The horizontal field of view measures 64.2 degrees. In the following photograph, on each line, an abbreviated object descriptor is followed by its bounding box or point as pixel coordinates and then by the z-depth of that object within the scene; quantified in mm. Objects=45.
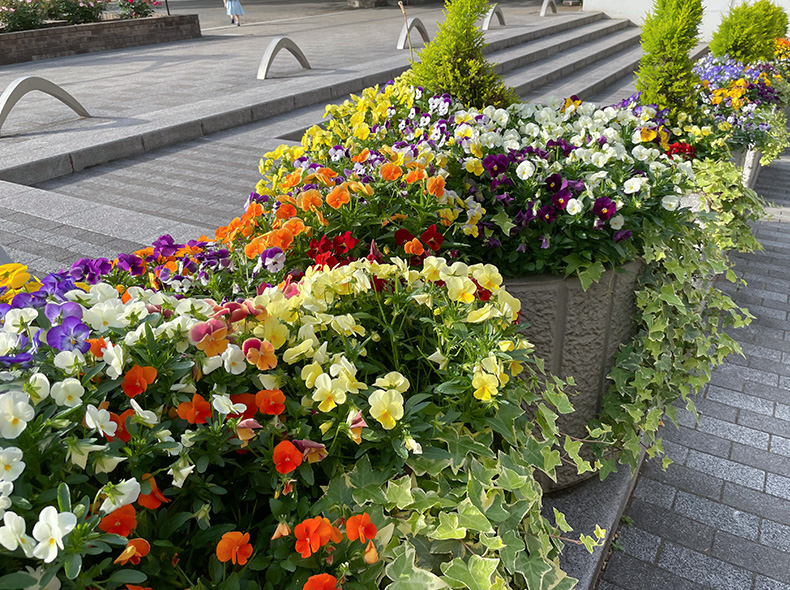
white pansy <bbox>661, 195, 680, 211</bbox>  2425
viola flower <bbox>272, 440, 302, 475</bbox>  1166
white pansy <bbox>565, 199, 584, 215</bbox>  2316
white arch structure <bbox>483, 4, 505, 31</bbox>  14550
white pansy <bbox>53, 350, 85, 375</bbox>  1158
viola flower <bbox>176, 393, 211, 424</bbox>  1184
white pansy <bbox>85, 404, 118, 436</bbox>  1053
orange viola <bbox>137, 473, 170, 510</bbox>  1095
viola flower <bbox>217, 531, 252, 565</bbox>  1062
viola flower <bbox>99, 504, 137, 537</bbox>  1017
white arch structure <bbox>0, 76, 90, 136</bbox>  6469
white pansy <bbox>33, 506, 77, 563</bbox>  878
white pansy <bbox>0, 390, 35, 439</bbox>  1020
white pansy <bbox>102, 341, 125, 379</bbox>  1166
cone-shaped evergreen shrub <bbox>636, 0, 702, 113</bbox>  4836
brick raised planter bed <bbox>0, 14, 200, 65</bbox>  12164
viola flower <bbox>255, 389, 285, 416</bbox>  1239
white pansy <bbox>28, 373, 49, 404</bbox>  1103
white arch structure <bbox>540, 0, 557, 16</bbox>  17625
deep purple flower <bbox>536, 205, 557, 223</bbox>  2369
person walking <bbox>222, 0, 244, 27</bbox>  16875
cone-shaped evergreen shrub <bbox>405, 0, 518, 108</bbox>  3602
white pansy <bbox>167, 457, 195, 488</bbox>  1087
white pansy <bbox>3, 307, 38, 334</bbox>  1238
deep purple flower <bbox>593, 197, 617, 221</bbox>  2320
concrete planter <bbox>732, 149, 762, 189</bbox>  6793
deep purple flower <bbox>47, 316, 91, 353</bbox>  1210
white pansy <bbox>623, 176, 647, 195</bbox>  2428
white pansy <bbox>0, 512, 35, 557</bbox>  870
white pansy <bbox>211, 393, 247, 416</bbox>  1146
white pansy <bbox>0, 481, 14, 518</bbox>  925
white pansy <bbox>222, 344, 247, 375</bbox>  1259
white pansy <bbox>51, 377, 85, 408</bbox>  1104
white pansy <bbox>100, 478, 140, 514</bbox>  979
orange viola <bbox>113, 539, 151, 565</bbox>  985
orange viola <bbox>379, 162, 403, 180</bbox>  2189
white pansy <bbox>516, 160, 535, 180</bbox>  2451
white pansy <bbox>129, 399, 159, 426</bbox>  1104
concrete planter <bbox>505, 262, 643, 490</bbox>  2373
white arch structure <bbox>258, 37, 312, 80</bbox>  9391
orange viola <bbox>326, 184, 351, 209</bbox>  2094
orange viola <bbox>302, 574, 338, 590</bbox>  1016
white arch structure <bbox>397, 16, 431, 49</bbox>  11548
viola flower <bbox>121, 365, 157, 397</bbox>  1175
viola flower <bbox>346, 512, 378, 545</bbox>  1086
